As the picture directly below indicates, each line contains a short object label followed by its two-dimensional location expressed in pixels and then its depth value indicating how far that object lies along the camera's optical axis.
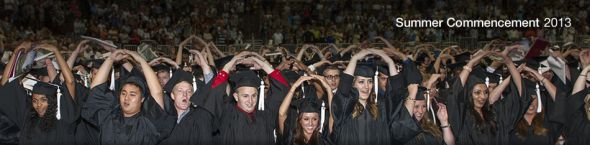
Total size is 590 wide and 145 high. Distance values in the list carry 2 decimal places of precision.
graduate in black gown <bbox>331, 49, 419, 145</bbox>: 7.38
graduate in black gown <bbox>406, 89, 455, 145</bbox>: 7.75
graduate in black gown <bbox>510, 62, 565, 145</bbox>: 8.46
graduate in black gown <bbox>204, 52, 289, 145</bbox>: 7.68
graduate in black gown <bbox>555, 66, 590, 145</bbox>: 8.05
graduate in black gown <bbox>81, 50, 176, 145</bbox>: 7.07
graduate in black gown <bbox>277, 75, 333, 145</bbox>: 7.49
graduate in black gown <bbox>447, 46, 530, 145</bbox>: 8.17
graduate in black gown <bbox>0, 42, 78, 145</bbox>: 7.40
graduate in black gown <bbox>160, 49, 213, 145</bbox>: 7.62
